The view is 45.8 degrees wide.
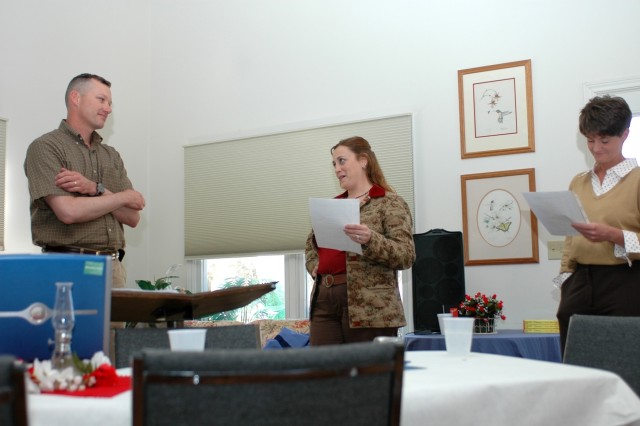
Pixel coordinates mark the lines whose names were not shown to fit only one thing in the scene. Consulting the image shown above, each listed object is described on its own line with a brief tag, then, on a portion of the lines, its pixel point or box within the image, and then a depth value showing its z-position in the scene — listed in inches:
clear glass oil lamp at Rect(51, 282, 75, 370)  56.1
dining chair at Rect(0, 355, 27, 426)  36.5
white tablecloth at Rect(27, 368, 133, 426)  43.6
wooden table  84.1
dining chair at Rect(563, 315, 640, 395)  74.9
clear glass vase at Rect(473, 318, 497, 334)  152.5
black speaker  169.2
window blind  205.5
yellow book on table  155.9
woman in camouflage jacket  119.0
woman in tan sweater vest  105.2
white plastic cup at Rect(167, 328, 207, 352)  57.1
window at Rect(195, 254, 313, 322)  219.9
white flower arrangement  51.1
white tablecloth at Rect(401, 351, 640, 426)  49.1
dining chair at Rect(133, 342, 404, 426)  38.2
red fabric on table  48.4
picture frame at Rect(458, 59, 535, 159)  189.6
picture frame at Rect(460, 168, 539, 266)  186.4
